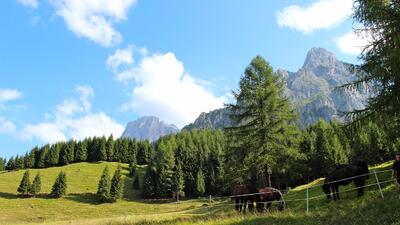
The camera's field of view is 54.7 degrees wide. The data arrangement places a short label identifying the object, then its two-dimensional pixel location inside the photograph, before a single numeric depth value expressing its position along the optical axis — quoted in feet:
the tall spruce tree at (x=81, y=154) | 528.22
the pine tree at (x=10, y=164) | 513.57
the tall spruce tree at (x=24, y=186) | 325.21
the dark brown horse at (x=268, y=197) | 76.43
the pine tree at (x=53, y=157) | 511.81
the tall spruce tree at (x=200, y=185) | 356.79
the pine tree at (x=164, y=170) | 351.67
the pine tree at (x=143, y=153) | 549.13
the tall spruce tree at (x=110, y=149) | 540.11
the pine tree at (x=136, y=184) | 394.32
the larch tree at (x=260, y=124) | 105.50
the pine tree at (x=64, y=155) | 518.37
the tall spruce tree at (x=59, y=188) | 327.26
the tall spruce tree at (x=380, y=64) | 55.36
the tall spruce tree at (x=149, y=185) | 353.43
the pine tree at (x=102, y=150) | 533.55
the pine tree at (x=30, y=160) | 507.30
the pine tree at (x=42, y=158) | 510.17
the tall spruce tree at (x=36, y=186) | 329.11
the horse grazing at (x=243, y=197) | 77.03
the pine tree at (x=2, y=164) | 513.41
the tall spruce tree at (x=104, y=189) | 321.93
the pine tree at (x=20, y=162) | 506.56
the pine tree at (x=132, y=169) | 465.76
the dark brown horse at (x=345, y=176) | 65.57
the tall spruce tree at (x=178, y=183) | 348.79
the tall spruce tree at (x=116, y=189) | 323.57
